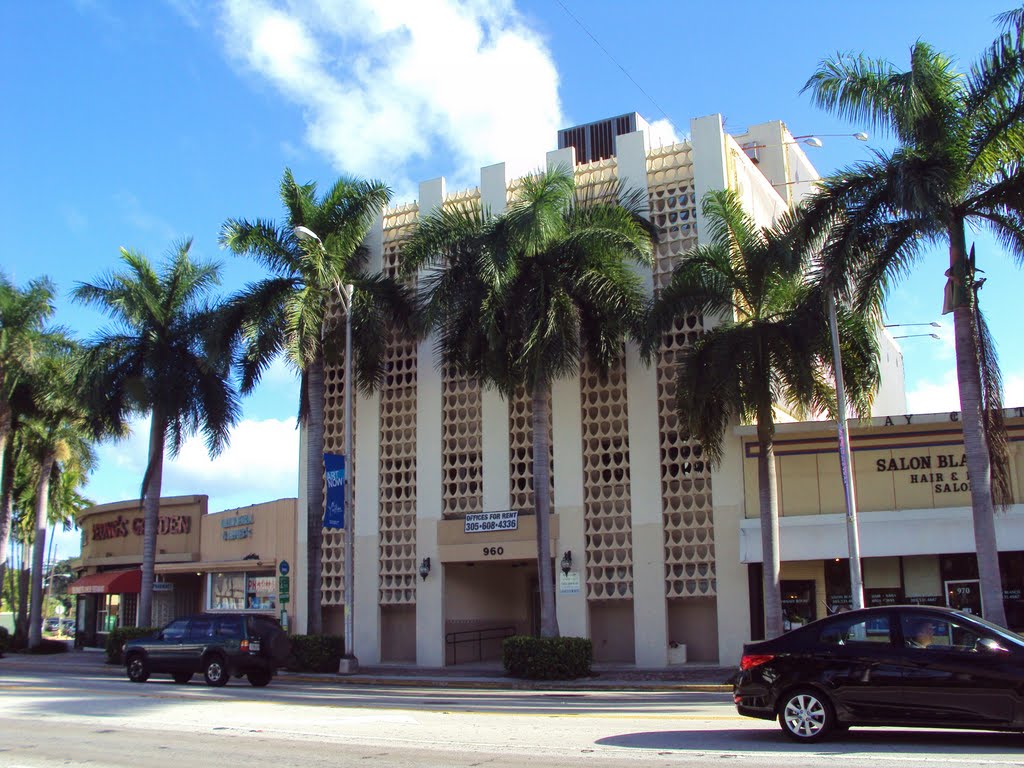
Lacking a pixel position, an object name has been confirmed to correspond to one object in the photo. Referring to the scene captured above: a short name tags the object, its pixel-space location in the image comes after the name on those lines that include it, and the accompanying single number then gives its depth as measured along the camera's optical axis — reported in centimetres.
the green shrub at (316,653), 2758
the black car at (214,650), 2241
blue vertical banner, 2741
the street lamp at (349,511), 2639
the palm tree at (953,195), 1884
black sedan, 1038
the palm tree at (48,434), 3653
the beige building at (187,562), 3450
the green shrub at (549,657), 2427
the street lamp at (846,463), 2167
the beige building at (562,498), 2666
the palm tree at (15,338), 3600
